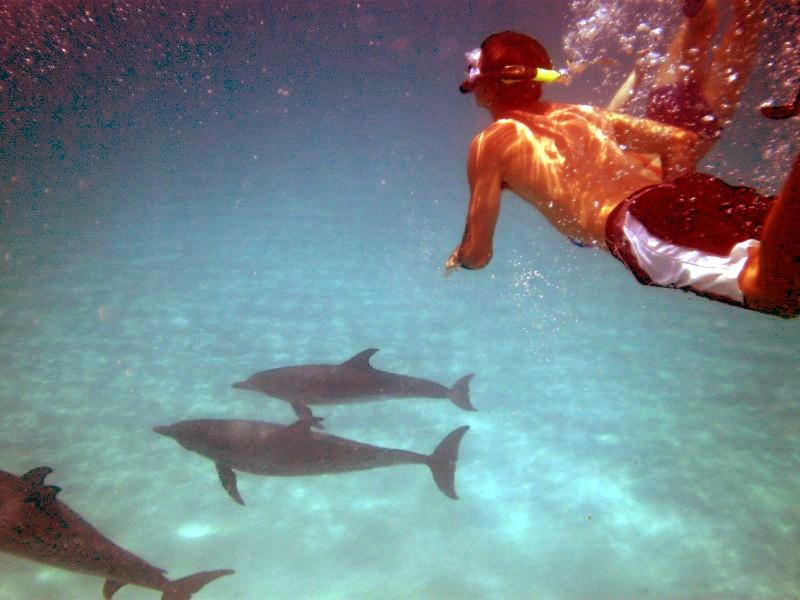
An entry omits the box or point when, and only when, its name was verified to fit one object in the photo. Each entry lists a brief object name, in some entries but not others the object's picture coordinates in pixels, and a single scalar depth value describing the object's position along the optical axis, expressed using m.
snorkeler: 1.90
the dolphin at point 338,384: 8.33
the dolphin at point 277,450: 6.93
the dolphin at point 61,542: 5.23
